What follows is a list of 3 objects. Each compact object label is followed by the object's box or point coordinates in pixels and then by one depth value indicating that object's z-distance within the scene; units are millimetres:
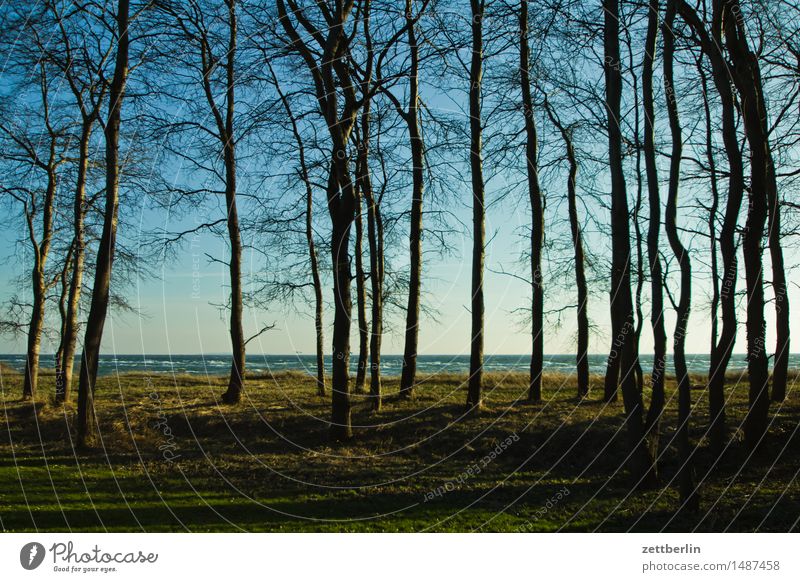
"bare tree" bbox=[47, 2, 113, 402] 13188
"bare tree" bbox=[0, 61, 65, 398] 17859
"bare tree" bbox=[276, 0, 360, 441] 12258
